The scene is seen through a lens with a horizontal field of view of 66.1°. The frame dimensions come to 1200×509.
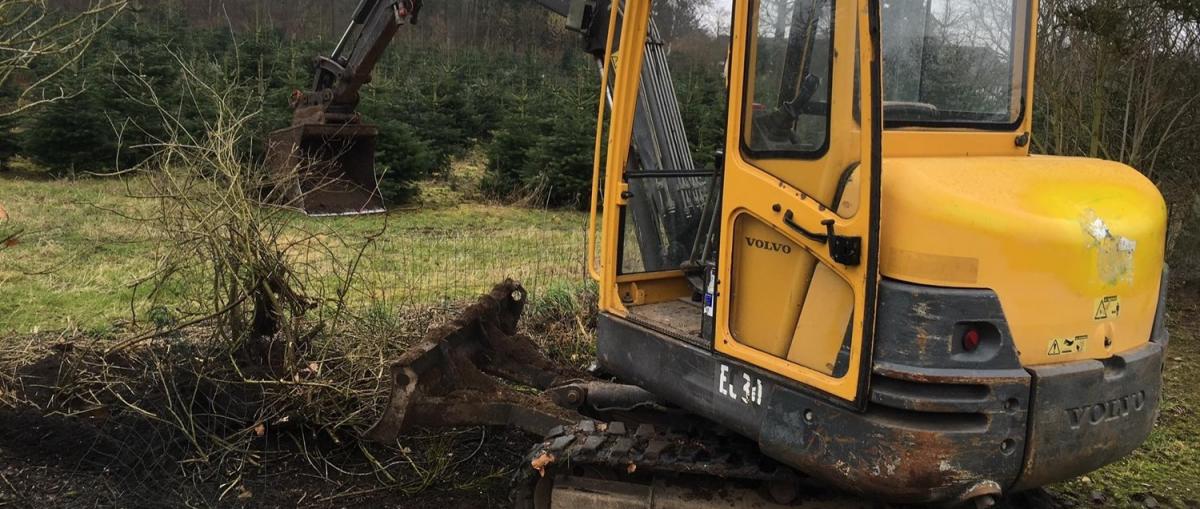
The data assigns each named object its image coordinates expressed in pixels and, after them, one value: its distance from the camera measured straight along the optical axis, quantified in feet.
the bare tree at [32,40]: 14.62
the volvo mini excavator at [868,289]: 8.80
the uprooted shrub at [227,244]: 15.24
